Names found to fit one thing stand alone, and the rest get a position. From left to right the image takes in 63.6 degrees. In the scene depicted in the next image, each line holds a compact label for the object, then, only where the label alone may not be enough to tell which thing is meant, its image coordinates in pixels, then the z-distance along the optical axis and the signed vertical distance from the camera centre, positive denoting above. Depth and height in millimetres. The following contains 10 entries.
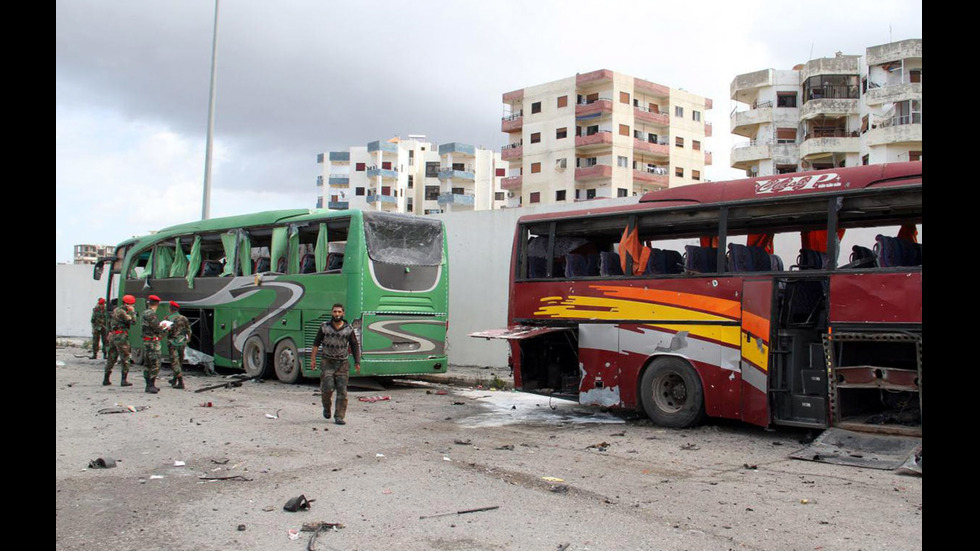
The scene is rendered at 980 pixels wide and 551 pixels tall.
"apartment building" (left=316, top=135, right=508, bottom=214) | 88812 +12228
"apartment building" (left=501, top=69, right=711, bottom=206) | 67625 +12776
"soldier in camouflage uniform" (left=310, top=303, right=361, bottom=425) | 11156 -1023
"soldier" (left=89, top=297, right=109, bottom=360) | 22594 -1262
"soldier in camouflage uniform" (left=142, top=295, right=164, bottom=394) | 14367 -1182
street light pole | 22281 +3503
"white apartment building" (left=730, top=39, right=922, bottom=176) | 53656 +12646
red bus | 8945 -271
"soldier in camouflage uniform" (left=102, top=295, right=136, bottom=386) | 15406 -952
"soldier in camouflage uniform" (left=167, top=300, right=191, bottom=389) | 15398 -1175
